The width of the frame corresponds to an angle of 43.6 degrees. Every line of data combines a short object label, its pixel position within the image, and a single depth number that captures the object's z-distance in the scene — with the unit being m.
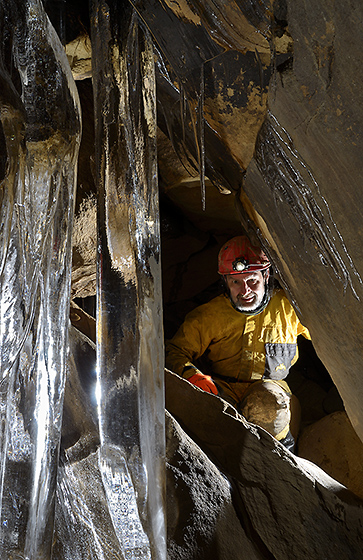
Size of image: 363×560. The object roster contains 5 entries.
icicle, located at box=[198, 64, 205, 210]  1.61
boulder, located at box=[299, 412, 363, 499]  3.32
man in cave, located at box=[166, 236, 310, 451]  3.76
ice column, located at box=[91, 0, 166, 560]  1.69
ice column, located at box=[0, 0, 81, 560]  1.72
